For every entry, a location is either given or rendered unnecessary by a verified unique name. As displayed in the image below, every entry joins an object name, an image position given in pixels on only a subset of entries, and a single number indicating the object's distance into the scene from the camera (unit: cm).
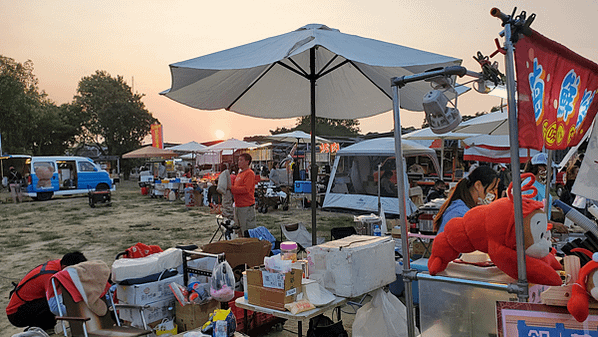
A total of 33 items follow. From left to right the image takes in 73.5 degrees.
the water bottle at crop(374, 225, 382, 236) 562
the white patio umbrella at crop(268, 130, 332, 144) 1528
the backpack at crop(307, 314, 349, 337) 359
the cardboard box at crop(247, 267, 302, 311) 317
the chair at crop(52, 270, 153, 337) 342
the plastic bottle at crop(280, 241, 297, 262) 368
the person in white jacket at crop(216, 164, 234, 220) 756
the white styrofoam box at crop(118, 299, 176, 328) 391
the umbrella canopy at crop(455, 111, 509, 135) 733
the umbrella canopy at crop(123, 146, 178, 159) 2058
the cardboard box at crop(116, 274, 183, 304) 392
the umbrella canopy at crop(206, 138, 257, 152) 1669
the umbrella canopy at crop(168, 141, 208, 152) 1944
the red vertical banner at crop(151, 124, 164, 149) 3278
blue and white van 1766
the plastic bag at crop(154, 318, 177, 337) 399
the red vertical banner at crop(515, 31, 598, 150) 197
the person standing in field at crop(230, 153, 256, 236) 702
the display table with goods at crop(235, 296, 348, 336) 307
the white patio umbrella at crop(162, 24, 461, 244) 328
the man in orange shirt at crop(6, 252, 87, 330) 387
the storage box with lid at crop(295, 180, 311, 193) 1457
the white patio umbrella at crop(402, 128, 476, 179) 1070
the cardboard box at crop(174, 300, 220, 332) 396
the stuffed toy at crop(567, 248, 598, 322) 167
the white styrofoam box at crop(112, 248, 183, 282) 396
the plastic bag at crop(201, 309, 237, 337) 314
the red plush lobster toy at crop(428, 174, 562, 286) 222
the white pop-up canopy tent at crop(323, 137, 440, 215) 1206
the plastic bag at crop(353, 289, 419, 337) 346
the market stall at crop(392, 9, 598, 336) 191
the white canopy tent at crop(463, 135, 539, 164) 1071
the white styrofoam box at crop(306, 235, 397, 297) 328
